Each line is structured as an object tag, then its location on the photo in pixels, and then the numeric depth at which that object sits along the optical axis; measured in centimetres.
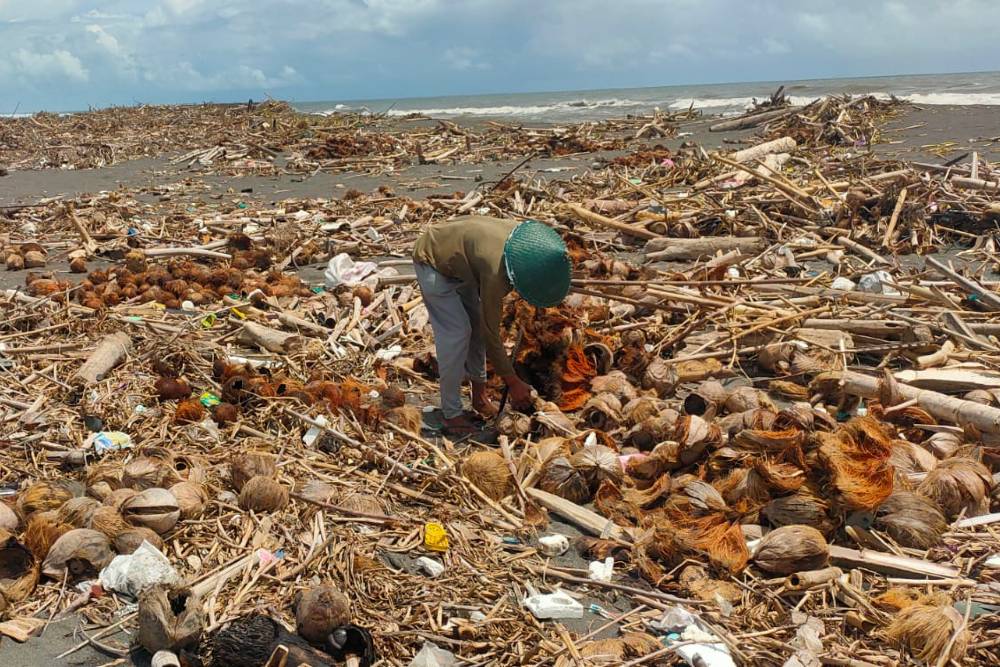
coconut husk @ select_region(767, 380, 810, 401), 561
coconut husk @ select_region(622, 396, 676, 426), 509
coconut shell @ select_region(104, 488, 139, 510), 404
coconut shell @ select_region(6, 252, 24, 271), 1017
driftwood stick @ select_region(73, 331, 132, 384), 584
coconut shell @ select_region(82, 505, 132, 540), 385
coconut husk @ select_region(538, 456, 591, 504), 452
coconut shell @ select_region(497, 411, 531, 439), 512
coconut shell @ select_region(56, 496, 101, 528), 395
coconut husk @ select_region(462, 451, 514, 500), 455
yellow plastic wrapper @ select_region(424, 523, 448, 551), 403
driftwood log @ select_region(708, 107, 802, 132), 2181
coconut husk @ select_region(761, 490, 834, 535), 393
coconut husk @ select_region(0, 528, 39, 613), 355
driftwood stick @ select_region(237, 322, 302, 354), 672
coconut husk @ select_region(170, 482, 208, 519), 414
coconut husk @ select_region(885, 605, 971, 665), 306
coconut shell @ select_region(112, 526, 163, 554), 380
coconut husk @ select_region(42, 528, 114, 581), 368
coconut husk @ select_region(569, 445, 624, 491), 451
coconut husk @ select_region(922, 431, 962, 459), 452
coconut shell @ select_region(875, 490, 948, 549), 381
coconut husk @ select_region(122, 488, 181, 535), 395
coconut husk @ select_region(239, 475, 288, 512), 429
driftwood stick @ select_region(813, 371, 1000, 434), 456
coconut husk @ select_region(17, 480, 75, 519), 410
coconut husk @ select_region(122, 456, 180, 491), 434
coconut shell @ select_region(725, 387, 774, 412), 496
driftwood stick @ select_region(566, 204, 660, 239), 974
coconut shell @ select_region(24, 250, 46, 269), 1031
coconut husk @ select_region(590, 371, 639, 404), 546
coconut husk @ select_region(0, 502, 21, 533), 391
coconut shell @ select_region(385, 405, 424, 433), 523
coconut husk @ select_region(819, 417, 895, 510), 388
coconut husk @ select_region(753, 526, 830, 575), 368
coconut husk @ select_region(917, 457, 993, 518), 398
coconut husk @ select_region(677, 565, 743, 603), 361
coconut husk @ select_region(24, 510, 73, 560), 376
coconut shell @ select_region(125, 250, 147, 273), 897
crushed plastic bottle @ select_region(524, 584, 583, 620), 354
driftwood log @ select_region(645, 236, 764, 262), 893
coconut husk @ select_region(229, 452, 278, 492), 448
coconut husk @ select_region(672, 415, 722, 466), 443
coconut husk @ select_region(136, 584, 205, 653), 318
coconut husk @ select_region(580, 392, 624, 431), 521
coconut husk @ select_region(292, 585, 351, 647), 325
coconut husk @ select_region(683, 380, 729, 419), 511
